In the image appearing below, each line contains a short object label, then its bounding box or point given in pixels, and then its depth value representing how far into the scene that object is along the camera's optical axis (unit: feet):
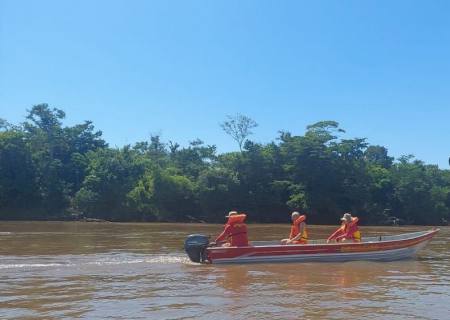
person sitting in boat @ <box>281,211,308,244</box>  51.86
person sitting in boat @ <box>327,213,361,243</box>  53.47
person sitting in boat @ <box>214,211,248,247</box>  49.32
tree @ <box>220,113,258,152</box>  193.88
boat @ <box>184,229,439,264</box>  48.70
